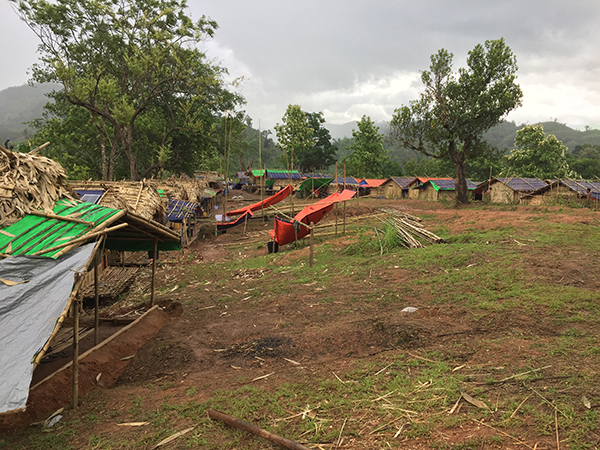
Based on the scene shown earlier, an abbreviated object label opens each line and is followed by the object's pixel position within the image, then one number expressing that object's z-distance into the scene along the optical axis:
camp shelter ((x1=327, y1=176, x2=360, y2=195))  37.91
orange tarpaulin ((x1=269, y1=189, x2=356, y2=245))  12.63
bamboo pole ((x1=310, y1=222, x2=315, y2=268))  9.55
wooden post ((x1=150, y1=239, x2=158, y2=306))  6.72
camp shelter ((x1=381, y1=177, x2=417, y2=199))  35.22
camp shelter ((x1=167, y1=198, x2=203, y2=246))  14.74
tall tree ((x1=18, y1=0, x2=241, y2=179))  17.39
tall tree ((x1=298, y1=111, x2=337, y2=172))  48.25
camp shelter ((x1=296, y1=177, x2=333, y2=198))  29.03
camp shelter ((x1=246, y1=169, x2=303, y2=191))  40.34
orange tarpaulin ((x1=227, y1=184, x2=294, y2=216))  17.08
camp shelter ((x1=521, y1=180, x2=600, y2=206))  19.92
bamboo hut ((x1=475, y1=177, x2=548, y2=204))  23.45
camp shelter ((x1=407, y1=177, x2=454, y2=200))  32.34
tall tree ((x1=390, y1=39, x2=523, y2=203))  20.75
